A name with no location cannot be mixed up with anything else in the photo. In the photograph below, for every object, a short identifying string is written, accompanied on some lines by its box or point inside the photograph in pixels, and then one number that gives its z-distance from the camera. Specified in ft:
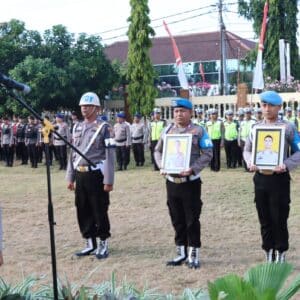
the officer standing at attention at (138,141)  57.88
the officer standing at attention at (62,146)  55.72
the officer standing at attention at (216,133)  51.92
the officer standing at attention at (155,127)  55.26
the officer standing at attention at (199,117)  60.87
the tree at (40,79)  71.97
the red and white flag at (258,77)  63.05
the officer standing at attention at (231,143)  53.31
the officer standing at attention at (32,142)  60.18
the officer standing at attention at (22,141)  63.95
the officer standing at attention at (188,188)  19.02
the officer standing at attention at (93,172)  20.65
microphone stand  11.37
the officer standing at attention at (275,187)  17.81
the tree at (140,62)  79.92
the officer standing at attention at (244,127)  50.52
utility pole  89.79
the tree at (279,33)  89.25
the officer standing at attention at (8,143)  63.52
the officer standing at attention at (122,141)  54.85
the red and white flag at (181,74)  71.72
